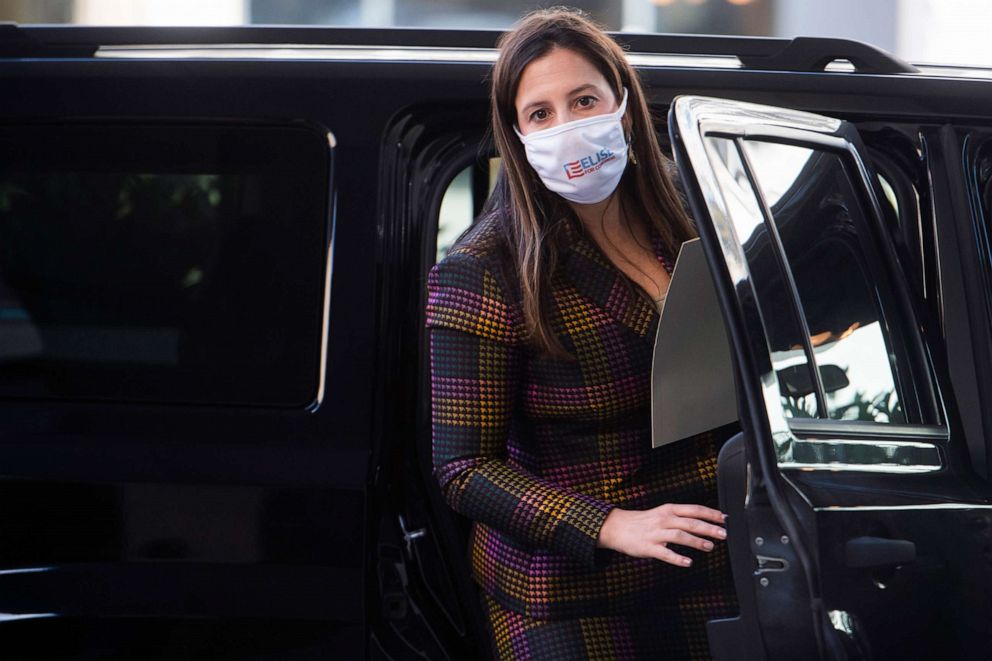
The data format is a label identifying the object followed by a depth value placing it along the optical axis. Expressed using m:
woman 4.16
